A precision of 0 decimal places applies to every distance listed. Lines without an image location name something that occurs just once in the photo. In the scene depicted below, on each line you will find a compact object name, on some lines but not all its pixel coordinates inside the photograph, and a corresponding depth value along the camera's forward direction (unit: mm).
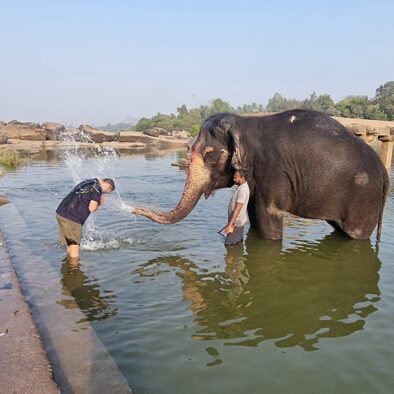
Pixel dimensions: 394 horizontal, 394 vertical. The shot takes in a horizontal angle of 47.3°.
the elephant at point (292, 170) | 7453
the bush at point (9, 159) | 24203
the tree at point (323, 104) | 72250
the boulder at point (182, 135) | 64688
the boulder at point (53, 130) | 47219
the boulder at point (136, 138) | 52262
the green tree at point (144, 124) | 100325
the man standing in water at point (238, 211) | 7285
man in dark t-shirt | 6707
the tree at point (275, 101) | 134575
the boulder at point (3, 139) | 38819
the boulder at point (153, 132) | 61156
